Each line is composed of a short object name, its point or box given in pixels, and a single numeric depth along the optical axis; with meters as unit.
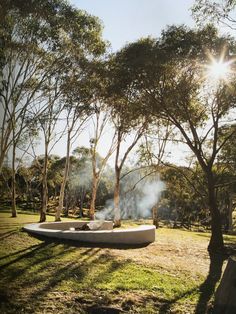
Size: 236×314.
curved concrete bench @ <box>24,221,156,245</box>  11.73
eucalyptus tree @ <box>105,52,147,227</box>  13.78
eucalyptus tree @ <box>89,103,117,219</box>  20.88
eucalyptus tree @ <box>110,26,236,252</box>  12.67
